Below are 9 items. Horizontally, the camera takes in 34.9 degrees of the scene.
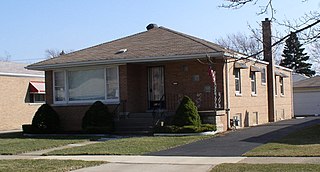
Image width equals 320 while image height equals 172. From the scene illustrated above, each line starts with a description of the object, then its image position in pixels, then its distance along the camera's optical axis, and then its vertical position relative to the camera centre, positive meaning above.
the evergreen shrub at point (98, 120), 23.32 -0.95
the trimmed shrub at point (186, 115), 21.19 -0.71
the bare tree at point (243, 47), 53.26 +5.49
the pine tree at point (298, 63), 66.44 +4.56
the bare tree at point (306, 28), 7.66 +1.04
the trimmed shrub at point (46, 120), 24.78 -0.96
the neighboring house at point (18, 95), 31.89 +0.36
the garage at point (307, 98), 41.75 -0.15
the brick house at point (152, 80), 23.55 +0.94
